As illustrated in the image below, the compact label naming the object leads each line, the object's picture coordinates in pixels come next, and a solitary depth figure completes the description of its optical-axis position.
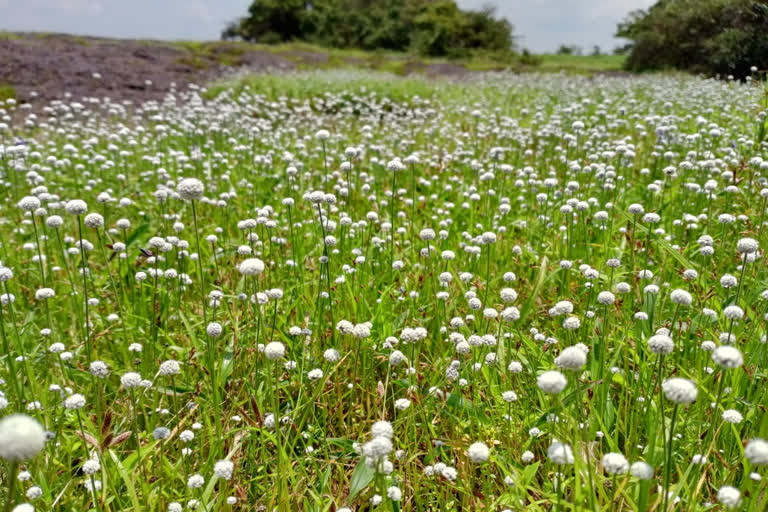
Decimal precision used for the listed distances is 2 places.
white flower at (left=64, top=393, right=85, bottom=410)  0.39
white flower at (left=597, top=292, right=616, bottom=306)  0.43
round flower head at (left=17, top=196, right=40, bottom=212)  0.46
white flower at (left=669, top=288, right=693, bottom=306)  0.39
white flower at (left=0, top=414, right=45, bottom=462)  0.28
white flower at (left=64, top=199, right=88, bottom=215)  0.42
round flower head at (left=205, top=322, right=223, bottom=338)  0.42
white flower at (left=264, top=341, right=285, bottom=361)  0.36
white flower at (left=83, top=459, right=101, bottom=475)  0.37
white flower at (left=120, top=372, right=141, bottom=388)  0.38
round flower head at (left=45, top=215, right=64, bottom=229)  0.47
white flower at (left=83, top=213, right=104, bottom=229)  0.44
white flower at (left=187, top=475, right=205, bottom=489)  0.37
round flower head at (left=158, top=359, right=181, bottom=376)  0.40
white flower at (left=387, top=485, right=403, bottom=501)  0.37
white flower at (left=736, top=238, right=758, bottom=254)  0.43
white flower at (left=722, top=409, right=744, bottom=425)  0.37
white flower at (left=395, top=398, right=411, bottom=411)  0.41
